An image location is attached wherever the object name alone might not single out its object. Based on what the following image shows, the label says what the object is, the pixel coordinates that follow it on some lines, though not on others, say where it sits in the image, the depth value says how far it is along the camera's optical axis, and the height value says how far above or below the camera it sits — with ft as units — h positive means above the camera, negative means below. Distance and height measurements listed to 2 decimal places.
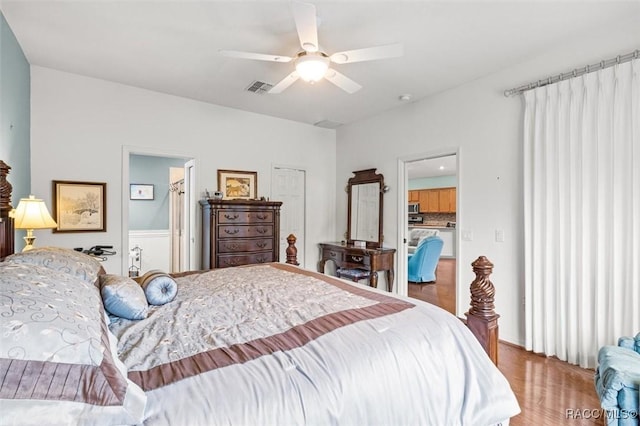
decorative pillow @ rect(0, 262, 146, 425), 2.21 -1.21
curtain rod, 7.86 +3.93
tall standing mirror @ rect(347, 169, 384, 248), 15.26 +0.32
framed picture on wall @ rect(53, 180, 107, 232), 10.84 +0.18
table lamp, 7.58 -0.15
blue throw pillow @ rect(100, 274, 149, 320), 4.66 -1.32
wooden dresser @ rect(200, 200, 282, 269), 12.50 -0.82
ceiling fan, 6.32 +3.68
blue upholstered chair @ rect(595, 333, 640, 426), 5.44 -3.05
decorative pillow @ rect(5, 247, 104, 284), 4.74 -0.78
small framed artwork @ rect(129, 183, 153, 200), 18.89 +1.23
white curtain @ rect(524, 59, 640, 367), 7.80 +0.07
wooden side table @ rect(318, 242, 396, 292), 14.02 -2.11
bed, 2.46 -1.61
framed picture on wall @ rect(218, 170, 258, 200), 14.33 +1.31
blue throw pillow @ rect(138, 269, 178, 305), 5.49 -1.36
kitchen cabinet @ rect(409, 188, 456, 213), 31.42 +1.51
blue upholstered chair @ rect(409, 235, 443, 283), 18.80 -2.79
